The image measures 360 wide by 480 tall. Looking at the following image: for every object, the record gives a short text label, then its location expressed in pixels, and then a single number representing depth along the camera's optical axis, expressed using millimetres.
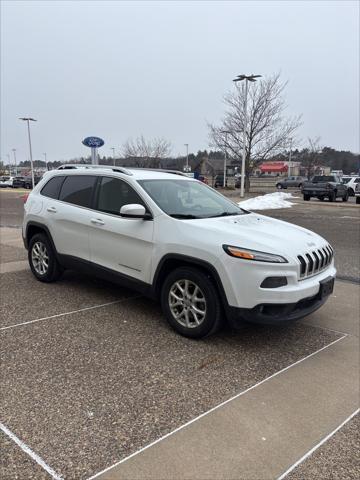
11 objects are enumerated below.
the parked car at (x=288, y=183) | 56875
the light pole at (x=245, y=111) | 28672
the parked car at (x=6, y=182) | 56906
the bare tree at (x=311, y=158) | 71312
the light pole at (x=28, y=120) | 40106
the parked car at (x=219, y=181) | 51456
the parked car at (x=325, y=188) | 27578
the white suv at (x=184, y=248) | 3740
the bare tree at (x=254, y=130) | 34844
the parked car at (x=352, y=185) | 30464
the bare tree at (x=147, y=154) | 61750
